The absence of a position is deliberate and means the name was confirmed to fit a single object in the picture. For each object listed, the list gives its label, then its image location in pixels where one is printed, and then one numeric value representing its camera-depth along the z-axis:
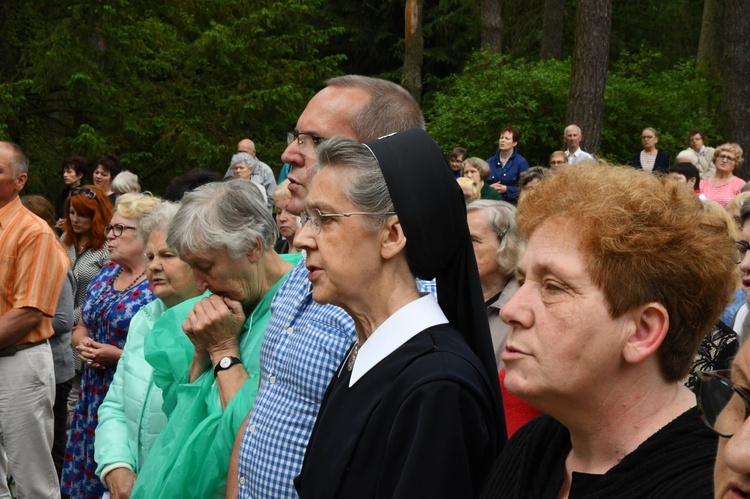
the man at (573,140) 14.74
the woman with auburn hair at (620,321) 2.21
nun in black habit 2.49
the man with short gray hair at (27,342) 6.25
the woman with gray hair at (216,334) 3.81
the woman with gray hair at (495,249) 4.96
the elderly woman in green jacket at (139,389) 4.54
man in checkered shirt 3.12
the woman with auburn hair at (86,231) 7.75
